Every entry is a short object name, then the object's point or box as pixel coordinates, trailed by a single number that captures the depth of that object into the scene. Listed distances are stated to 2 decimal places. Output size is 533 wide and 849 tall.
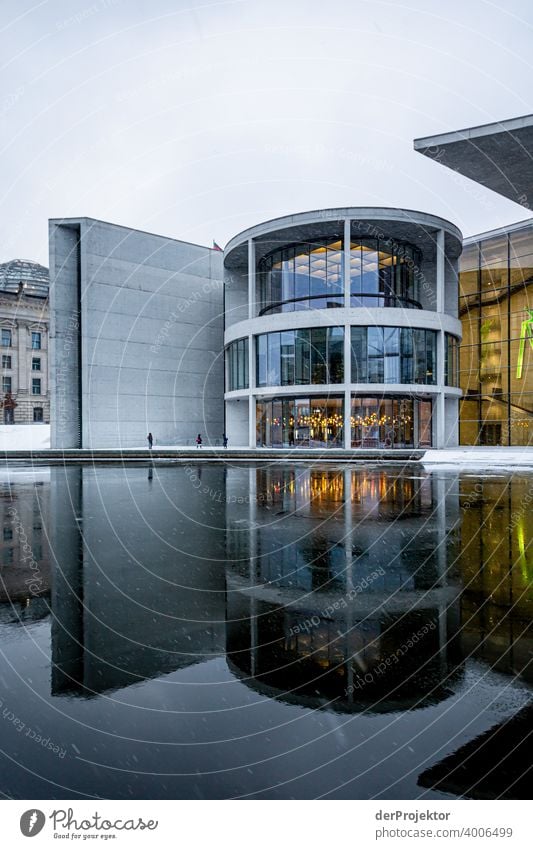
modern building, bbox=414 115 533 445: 45.62
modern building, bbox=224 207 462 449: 41.69
